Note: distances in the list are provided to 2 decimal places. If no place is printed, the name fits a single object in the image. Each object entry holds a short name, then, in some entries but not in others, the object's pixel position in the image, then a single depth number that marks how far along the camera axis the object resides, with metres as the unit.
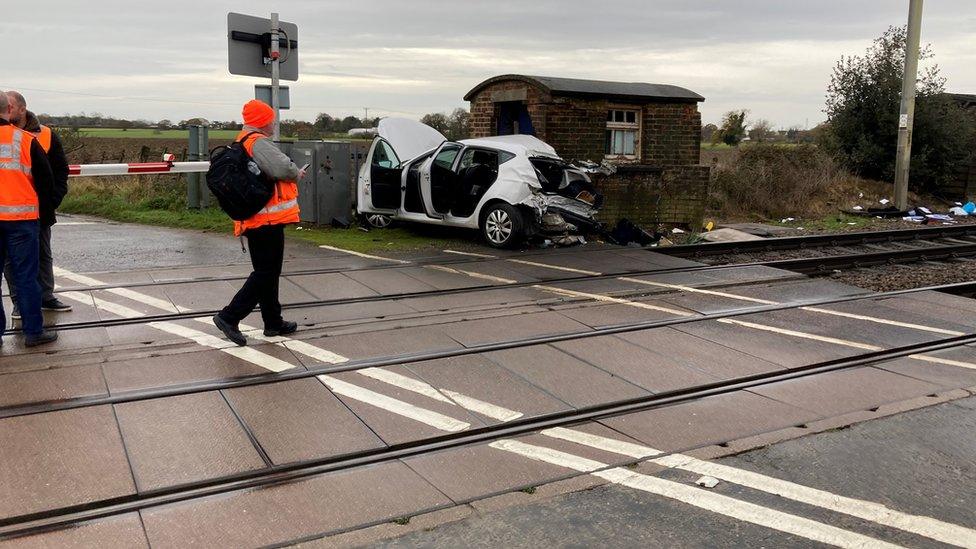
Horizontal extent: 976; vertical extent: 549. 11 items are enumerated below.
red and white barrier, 13.64
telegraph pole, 20.66
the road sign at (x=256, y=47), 12.01
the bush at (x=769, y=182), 21.45
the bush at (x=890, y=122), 24.30
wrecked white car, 12.85
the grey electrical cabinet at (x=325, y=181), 14.69
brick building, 15.82
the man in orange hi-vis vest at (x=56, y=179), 7.31
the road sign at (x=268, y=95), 12.21
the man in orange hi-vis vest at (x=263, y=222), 6.90
